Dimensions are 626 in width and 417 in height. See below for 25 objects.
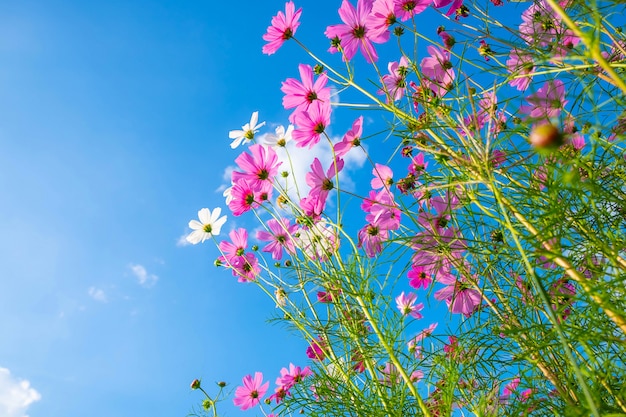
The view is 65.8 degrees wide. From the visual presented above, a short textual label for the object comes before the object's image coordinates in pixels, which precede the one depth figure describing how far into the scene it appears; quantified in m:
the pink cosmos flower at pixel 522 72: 0.89
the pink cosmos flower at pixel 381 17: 0.98
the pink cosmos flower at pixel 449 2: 0.95
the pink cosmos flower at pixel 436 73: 0.93
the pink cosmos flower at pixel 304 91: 1.07
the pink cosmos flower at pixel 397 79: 1.06
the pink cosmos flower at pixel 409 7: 0.95
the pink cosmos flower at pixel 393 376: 1.07
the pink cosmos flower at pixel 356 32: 1.01
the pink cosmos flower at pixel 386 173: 1.11
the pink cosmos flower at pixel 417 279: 1.23
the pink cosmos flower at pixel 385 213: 1.06
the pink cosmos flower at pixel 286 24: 1.16
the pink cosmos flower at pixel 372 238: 1.12
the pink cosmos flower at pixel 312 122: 1.08
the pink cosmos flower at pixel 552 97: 0.82
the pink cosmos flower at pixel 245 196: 1.29
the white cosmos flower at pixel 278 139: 1.39
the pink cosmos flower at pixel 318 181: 1.15
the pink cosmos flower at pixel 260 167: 1.25
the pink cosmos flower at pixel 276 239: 1.39
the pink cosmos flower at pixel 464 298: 1.05
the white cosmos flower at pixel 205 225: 1.53
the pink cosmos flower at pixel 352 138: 1.05
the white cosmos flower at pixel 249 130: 1.45
